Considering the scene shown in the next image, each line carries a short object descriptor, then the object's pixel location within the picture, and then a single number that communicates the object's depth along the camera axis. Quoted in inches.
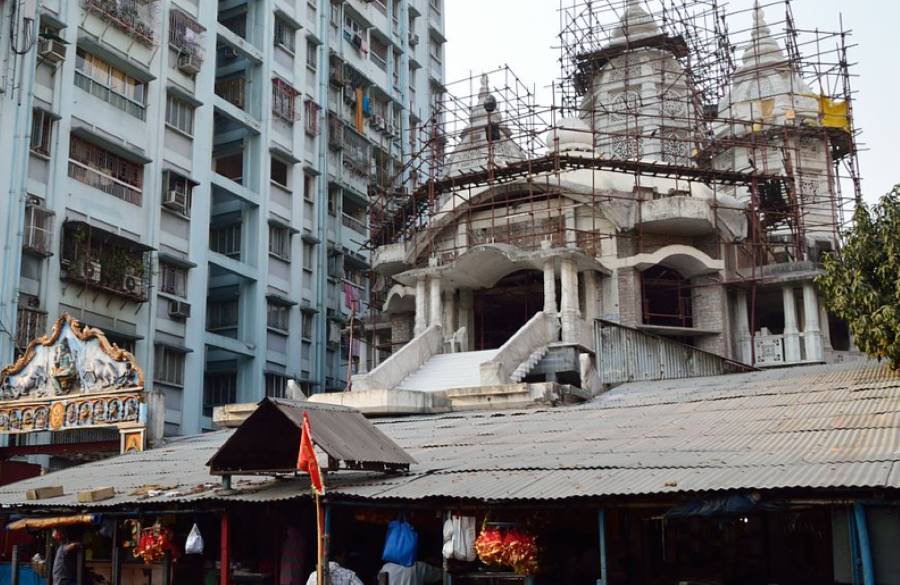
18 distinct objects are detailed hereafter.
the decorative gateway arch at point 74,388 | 825.5
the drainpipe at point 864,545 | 404.5
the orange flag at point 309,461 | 482.6
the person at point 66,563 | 642.2
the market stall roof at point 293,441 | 523.8
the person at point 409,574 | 519.8
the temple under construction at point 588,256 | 1007.6
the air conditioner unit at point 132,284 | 1083.3
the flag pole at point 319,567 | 460.4
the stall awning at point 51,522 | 618.8
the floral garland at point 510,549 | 489.1
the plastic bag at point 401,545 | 522.3
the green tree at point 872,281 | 651.5
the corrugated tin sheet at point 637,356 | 920.9
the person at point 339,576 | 492.6
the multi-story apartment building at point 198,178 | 1012.5
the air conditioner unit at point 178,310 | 1163.3
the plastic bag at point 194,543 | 574.6
